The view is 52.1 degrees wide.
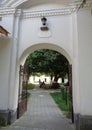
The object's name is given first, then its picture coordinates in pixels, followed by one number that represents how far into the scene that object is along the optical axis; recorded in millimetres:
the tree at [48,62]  9596
